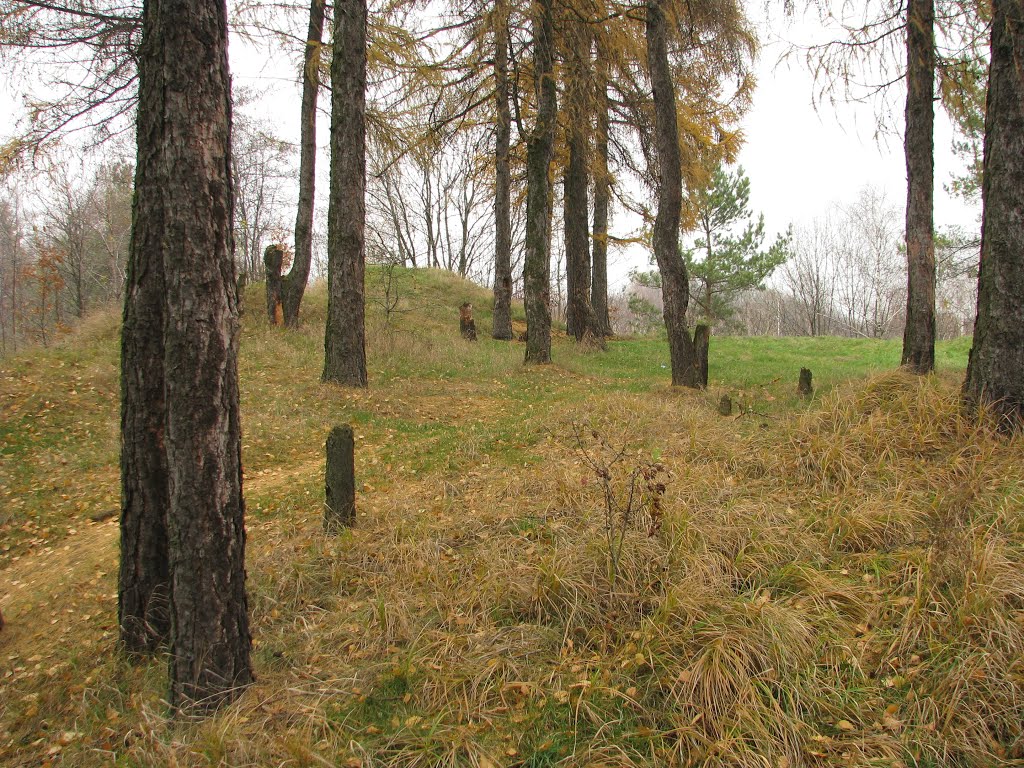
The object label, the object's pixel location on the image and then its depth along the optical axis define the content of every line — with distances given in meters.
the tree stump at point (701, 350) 8.36
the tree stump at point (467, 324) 14.46
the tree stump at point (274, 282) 12.62
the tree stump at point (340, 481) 4.22
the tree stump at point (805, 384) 7.84
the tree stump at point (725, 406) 6.83
